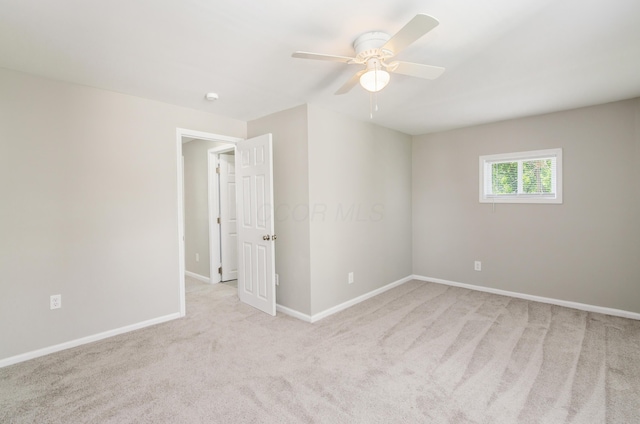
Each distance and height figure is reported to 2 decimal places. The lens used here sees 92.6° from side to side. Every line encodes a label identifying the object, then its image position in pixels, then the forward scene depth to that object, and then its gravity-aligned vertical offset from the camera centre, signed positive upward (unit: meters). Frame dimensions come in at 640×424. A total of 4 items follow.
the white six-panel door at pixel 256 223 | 3.33 -0.20
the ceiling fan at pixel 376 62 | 1.84 +0.88
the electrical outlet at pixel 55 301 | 2.57 -0.78
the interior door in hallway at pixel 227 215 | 4.78 -0.13
